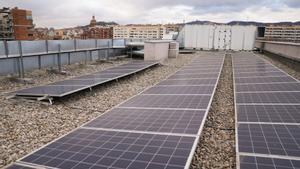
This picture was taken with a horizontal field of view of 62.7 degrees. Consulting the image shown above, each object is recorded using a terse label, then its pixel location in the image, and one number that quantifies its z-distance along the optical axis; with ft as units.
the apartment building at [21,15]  219.82
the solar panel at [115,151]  14.79
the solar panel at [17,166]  14.65
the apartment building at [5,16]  128.27
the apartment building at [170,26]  433.40
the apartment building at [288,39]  75.59
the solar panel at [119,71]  51.85
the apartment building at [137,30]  404.08
